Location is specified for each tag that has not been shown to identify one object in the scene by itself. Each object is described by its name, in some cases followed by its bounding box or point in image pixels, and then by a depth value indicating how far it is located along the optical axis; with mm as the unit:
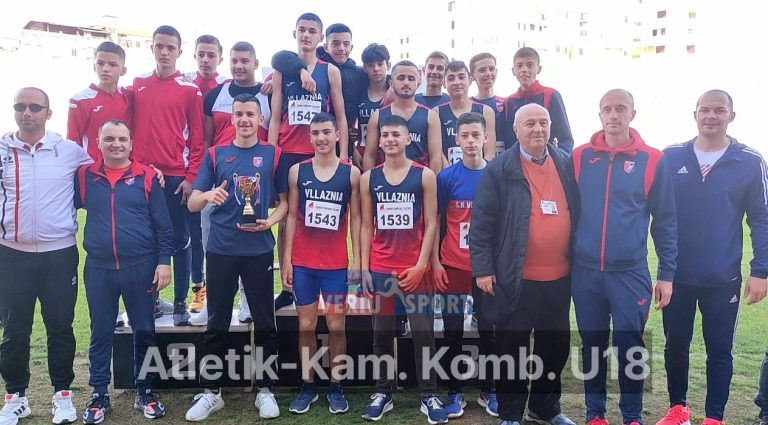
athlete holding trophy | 3885
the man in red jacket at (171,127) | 4465
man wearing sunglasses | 3729
